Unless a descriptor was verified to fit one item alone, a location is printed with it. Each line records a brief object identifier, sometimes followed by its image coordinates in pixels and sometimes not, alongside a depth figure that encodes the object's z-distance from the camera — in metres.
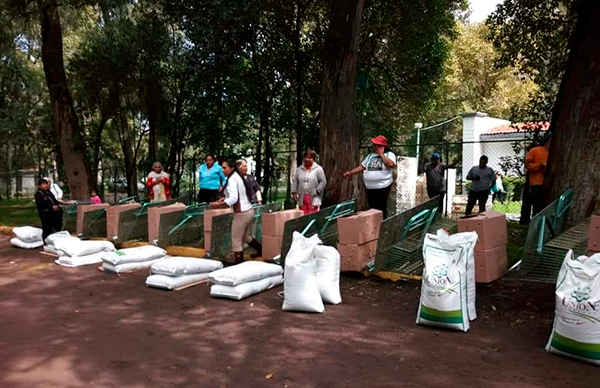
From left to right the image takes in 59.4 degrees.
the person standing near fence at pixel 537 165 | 8.16
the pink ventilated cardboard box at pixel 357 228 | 6.65
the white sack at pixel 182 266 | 6.84
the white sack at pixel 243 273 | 6.19
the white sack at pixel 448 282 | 4.71
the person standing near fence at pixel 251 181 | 7.88
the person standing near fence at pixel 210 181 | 11.26
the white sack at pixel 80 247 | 8.65
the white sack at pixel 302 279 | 5.48
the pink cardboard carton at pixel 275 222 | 7.50
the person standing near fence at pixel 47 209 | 10.40
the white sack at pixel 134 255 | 7.86
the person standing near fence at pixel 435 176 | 11.56
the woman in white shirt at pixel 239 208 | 7.61
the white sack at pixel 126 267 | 7.87
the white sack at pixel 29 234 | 10.47
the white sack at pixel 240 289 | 6.16
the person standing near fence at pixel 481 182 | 10.98
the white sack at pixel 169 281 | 6.79
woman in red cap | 8.02
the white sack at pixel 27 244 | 10.45
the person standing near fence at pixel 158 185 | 11.47
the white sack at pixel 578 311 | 3.87
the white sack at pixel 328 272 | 5.71
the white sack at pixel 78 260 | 8.56
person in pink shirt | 12.35
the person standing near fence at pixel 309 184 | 8.43
